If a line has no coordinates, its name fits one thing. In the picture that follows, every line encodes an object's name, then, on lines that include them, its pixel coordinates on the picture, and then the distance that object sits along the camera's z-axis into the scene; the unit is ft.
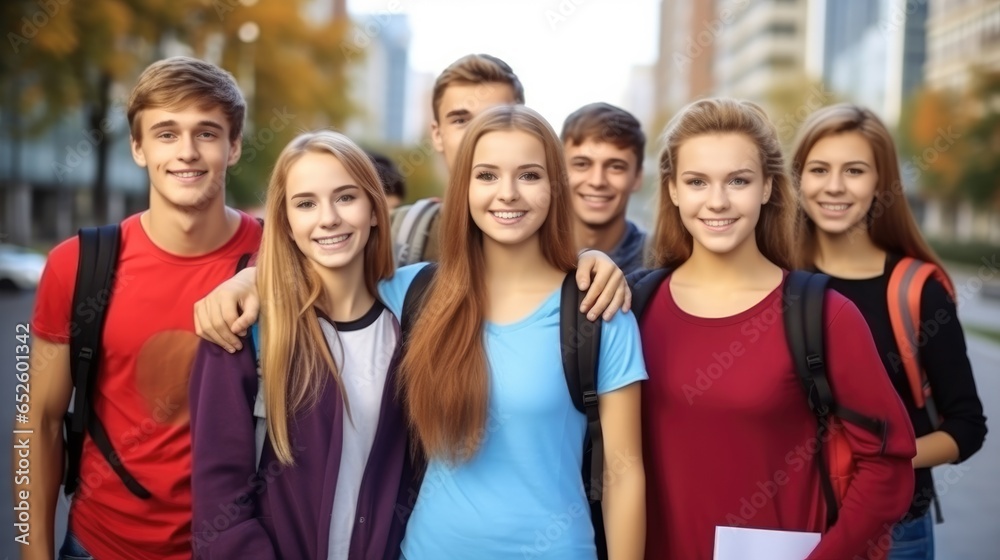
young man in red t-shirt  10.46
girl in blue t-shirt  9.24
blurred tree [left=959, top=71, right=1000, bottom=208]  101.65
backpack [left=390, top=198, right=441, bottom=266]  13.92
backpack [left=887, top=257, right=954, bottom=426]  11.29
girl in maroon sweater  9.09
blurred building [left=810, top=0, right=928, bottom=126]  233.31
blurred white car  77.15
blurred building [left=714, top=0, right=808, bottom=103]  326.85
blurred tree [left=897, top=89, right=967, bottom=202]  108.58
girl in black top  11.19
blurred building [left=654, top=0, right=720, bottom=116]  383.24
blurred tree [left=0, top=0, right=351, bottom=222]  56.59
